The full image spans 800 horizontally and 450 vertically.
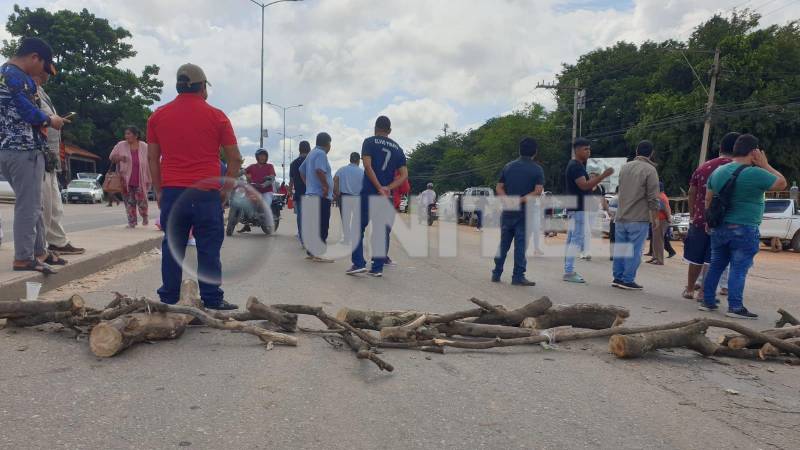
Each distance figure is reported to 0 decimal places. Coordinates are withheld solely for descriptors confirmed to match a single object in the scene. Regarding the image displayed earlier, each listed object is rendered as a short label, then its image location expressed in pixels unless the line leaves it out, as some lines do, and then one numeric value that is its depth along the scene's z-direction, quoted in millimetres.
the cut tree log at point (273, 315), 3818
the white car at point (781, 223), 16000
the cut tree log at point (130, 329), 3223
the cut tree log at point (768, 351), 3836
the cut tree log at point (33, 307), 3629
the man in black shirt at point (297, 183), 9453
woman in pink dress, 9508
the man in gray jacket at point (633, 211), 6746
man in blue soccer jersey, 6762
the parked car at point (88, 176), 33409
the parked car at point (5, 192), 23305
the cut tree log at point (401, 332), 3734
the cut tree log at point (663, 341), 3646
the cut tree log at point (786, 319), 4285
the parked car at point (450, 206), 27123
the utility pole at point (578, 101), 36656
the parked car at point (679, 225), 19578
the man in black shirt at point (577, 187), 7336
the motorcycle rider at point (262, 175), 11250
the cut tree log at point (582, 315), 4172
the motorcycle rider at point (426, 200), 21953
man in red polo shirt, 4250
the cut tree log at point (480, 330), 3941
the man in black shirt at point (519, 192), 6734
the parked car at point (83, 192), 29594
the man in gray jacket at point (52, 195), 5180
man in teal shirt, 5262
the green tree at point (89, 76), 37438
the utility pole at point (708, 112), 23766
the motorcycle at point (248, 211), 10820
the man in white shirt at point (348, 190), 8147
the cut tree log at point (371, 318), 4031
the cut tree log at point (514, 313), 4152
